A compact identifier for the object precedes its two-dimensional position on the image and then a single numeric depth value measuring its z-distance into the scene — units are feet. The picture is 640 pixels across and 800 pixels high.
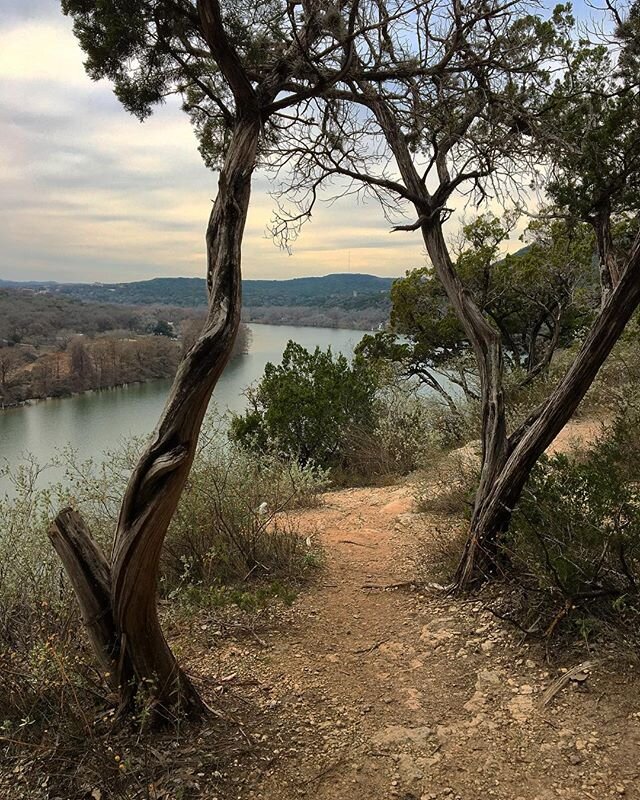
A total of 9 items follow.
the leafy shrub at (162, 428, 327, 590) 13.50
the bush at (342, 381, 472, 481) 30.48
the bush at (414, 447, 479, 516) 18.37
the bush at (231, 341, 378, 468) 32.60
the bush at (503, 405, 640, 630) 9.12
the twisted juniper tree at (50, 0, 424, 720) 6.83
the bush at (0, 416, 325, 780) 7.25
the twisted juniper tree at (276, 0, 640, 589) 10.94
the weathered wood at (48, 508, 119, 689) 7.13
